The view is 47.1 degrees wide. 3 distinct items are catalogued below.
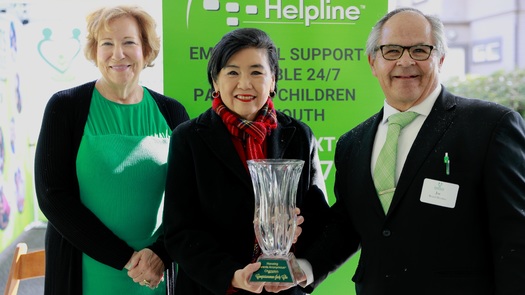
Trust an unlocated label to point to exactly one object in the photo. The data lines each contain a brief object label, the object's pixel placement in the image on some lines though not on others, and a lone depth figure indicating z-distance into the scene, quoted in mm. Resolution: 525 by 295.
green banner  3340
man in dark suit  1925
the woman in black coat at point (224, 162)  2191
